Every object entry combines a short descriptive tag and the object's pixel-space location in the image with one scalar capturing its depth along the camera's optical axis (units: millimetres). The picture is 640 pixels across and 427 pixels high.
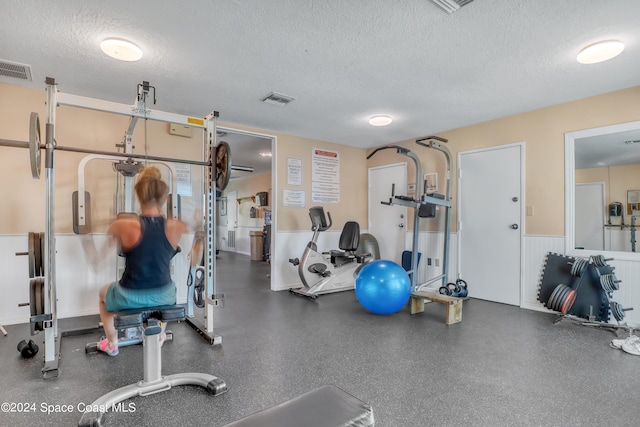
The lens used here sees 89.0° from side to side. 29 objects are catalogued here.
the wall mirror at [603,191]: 3648
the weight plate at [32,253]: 2336
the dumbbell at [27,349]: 2488
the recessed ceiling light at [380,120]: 4407
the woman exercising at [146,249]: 1854
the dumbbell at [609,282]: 3323
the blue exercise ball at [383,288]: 3496
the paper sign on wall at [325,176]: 5586
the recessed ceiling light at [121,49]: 2512
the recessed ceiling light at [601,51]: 2529
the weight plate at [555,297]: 3493
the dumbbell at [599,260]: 3383
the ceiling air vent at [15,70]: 2874
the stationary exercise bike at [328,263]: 4684
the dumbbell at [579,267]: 3462
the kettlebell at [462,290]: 4539
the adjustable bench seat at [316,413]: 896
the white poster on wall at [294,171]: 5262
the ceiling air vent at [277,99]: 3627
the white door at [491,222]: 4211
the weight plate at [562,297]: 3449
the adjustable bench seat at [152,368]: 1810
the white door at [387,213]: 5621
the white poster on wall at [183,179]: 4250
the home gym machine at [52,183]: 2189
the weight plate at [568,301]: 3424
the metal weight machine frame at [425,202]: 4082
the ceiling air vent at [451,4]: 2062
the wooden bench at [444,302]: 3397
